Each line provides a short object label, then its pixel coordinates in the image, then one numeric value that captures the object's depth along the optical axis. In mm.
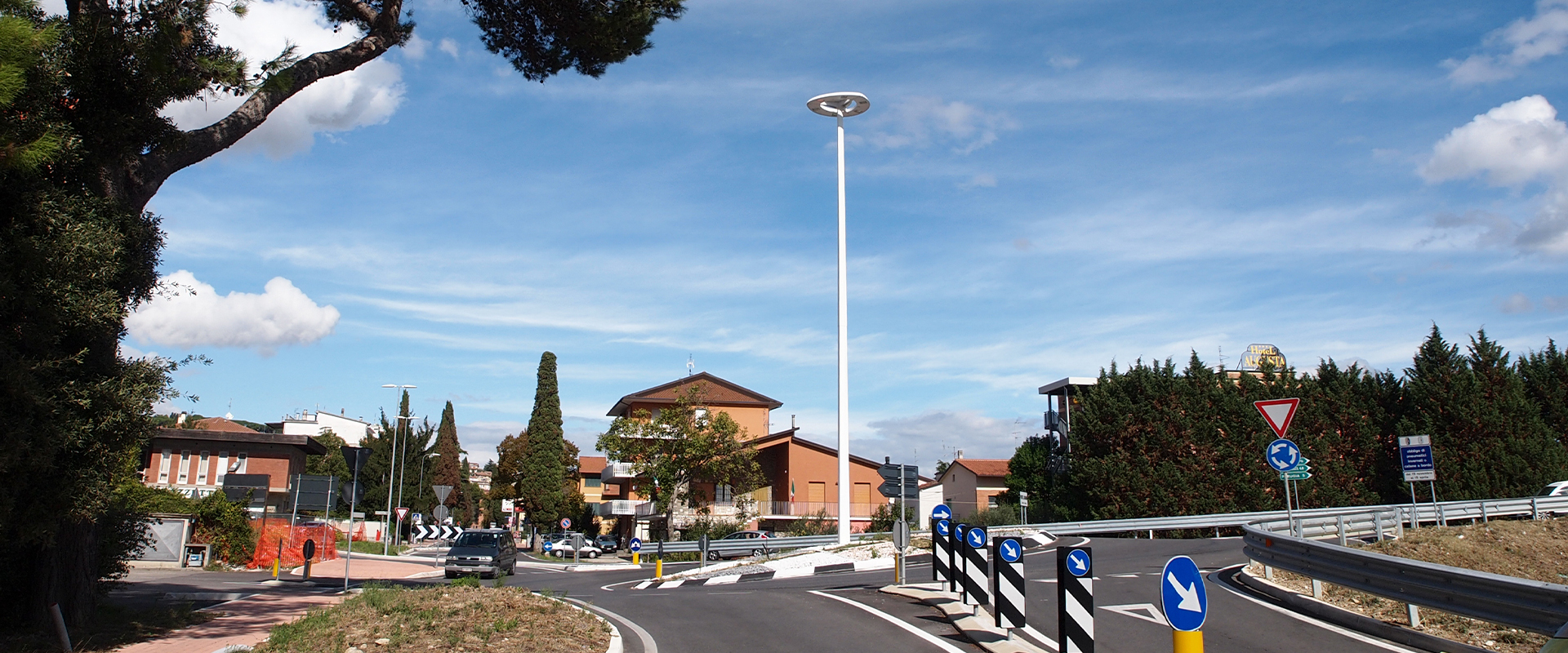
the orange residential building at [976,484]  65312
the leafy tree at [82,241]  8523
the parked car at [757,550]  35531
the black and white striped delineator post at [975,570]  11914
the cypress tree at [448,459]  76375
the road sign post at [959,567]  11961
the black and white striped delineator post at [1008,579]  10234
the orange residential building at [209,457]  43125
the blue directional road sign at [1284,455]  14062
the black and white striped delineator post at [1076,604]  8219
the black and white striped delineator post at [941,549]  14617
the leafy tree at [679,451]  45750
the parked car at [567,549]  48938
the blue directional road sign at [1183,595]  6180
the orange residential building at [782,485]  53375
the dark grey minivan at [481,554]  25953
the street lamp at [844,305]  25859
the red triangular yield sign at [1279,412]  14125
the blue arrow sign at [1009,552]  10297
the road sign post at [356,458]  17891
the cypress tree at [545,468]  60375
